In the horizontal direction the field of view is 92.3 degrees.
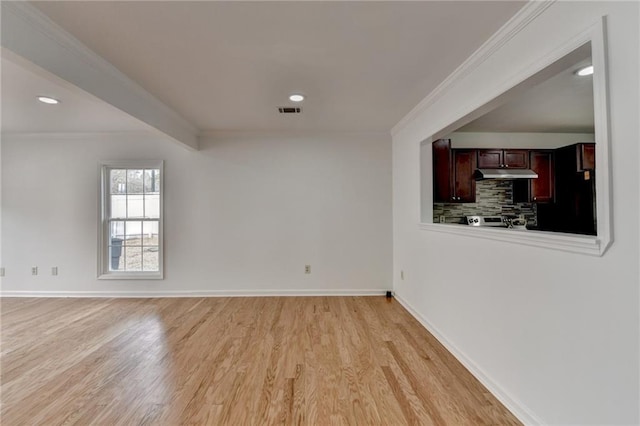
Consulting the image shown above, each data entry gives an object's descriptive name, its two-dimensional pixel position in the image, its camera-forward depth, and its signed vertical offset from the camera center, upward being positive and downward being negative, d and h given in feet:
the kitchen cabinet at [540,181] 14.58 +1.66
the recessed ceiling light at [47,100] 10.42 +4.15
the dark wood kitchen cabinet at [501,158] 14.51 +2.75
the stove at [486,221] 14.46 -0.22
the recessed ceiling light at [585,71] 8.19 +3.94
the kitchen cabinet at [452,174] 14.42 +2.02
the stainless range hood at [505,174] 13.98 +1.94
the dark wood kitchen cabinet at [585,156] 13.46 +2.61
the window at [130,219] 15.21 +0.01
